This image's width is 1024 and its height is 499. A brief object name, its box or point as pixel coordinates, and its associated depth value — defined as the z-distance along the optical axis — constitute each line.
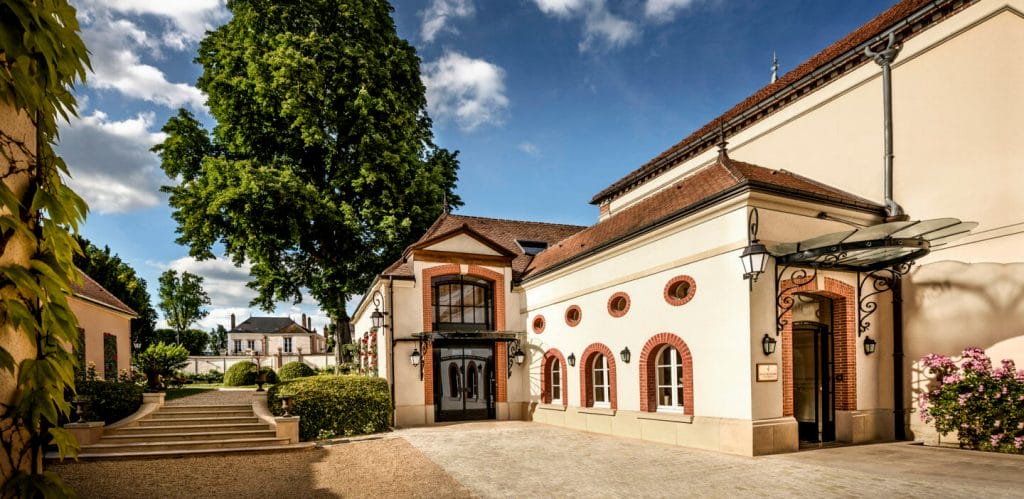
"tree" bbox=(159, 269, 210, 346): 51.84
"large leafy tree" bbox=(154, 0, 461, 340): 18.50
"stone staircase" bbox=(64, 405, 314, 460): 10.91
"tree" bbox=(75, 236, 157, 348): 28.06
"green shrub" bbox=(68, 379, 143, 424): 12.48
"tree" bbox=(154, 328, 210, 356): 46.62
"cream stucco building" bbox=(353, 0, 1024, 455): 9.63
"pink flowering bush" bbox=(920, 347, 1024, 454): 9.02
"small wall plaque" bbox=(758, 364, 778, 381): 9.51
